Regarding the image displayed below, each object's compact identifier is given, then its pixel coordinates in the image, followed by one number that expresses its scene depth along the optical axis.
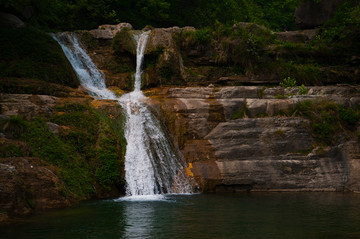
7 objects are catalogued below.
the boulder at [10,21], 22.01
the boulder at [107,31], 26.52
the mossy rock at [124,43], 24.69
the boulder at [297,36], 26.97
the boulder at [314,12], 27.83
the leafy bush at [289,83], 22.08
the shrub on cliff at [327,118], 17.94
